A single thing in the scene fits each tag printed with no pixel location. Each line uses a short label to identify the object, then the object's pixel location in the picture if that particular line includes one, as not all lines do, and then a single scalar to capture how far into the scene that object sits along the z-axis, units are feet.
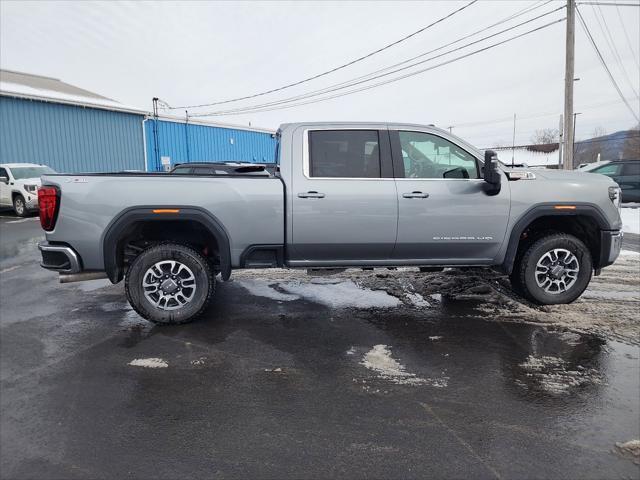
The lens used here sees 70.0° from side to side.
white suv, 49.06
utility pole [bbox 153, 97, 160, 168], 83.06
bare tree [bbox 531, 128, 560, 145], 290.56
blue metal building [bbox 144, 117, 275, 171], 83.56
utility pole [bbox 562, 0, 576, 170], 52.29
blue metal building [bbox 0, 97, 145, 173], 64.64
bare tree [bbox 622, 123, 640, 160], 205.42
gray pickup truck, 14.56
